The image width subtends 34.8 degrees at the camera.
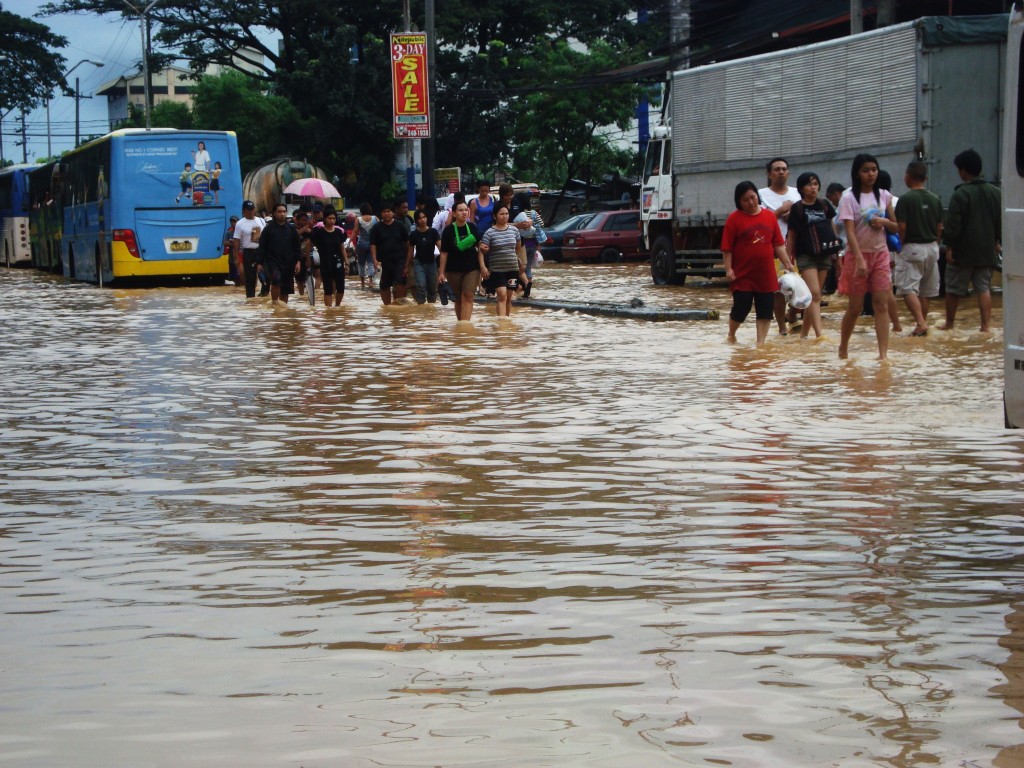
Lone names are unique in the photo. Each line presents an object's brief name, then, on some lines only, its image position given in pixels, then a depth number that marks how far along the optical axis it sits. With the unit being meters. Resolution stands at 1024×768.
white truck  20.86
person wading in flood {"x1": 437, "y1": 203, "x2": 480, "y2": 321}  19.02
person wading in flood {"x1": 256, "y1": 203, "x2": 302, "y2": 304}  23.62
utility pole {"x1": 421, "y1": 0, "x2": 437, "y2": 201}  40.88
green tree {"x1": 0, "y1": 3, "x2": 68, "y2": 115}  67.44
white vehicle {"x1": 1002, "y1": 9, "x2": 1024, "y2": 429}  6.57
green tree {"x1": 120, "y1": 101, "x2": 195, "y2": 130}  85.03
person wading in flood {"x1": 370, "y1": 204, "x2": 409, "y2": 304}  23.33
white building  150.00
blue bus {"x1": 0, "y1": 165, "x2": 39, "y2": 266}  49.00
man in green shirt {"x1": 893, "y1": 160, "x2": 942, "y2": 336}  15.48
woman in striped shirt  19.22
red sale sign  37.81
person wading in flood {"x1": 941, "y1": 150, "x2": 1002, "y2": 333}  15.18
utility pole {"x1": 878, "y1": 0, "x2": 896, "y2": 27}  29.17
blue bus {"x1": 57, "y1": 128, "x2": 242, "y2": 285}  31.50
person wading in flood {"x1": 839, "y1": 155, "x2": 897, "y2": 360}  13.00
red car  42.88
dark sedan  44.47
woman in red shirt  14.42
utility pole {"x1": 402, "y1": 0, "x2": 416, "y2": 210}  39.53
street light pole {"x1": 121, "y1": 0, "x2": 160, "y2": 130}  54.19
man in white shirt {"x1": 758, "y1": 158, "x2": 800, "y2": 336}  15.64
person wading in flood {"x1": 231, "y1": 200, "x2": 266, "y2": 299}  26.48
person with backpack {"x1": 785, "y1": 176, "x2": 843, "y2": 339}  15.52
